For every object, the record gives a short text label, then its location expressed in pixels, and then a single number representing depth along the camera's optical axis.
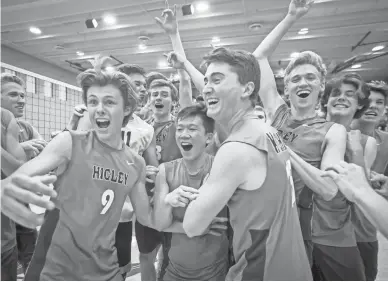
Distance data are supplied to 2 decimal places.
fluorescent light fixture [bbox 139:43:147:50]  8.41
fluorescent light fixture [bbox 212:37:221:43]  7.86
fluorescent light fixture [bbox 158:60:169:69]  10.23
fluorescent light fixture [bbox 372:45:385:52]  8.44
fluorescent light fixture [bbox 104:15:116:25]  6.38
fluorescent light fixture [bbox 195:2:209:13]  5.71
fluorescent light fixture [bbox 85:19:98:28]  6.16
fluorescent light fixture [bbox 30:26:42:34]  7.22
